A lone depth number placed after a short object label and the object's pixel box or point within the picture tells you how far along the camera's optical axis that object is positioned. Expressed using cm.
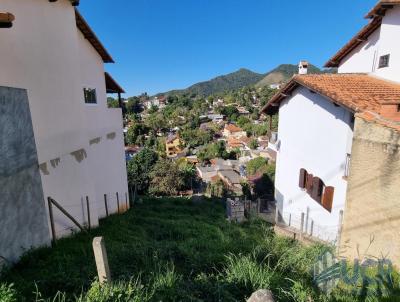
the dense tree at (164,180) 2695
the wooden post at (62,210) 524
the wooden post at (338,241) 669
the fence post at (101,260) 292
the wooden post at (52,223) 508
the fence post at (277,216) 1284
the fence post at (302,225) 1051
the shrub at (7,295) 234
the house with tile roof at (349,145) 559
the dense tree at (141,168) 2758
